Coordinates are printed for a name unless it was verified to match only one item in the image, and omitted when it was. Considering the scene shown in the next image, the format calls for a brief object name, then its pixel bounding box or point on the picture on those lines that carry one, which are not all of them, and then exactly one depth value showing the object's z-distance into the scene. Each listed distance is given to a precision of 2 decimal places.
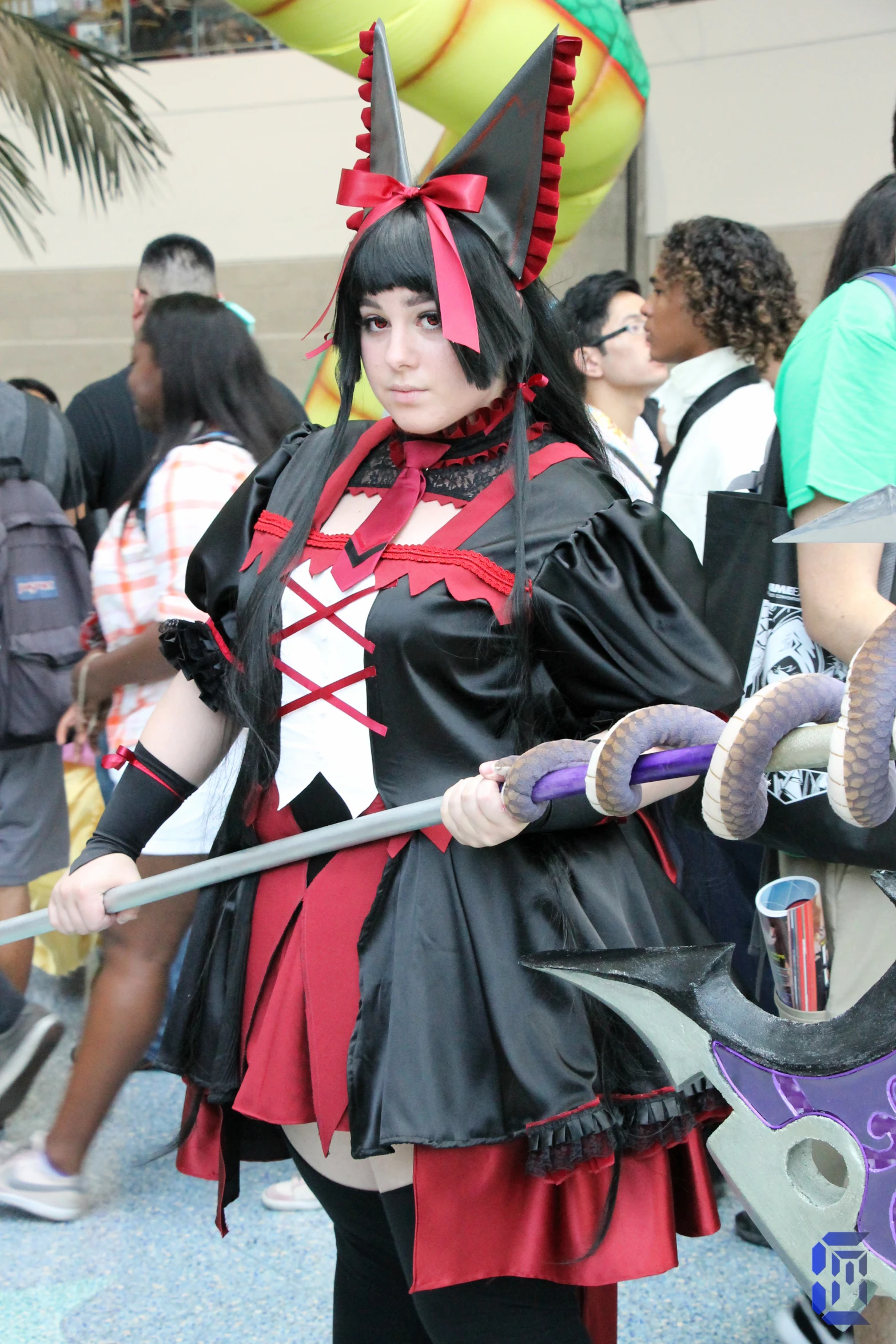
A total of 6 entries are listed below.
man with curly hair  4.80
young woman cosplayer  2.25
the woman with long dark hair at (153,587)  4.36
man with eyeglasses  6.20
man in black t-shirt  6.44
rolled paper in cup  2.34
